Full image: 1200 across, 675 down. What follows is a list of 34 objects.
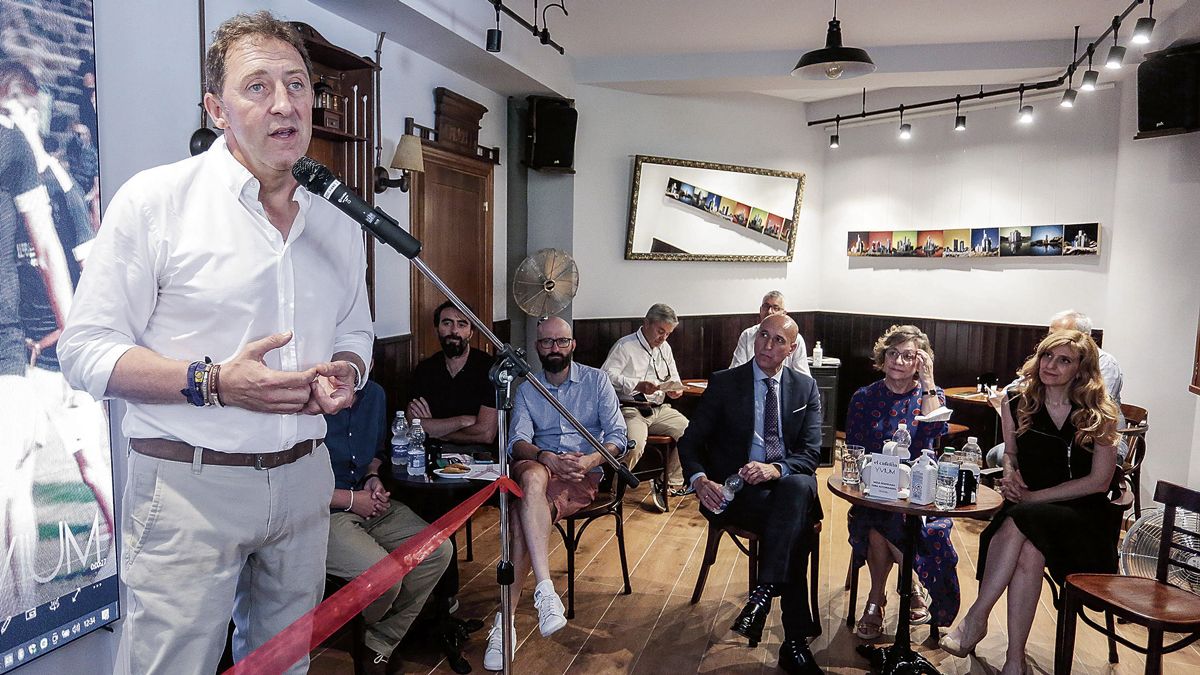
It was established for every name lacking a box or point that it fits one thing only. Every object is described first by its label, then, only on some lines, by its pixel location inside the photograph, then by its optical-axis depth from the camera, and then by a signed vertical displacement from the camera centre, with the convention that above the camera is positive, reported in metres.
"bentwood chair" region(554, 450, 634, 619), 3.51 -1.08
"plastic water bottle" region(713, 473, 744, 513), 3.24 -0.85
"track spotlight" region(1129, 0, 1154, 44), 3.79 +1.34
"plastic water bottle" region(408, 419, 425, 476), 3.12 -0.74
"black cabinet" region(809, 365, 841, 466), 6.37 -0.90
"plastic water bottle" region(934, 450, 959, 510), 2.78 -0.70
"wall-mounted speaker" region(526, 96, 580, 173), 5.89 +1.16
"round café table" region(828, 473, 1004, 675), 2.89 -1.15
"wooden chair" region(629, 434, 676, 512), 5.30 -1.26
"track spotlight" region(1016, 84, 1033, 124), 5.45 +1.31
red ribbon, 1.39 -0.75
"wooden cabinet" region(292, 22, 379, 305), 3.51 +0.81
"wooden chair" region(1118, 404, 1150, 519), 4.15 -0.80
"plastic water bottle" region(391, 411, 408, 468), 3.26 -0.71
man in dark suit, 3.08 -0.74
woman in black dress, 2.92 -0.79
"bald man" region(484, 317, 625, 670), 3.18 -0.80
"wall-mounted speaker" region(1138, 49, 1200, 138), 4.30 +1.20
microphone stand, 1.42 -0.22
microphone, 1.32 +0.13
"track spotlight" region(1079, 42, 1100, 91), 4.55 +1.31
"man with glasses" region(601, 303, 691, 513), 5.48 -0.70
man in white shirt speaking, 1.19 -0.14
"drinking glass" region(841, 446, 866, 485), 3.08 -0.71
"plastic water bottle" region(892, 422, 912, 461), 2.99 -0.60
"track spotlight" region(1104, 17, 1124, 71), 4.19 +1.33
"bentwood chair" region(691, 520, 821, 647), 3.26 -1.19
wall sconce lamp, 4.16 +0.65
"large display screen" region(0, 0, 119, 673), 2.08 -0.19
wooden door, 4.80 +0.32
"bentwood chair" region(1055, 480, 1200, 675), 2.43 -1.00
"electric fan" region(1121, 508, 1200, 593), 3.08 -0.99
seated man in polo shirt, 3.87 -0.58
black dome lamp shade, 4.02 +1.22
